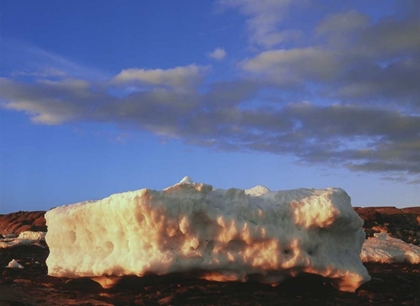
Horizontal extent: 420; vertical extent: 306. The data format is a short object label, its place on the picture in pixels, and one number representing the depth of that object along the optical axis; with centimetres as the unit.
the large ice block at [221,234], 809
